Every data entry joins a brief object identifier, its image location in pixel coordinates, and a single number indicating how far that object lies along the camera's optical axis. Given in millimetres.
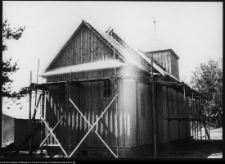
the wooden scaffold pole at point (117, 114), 14082
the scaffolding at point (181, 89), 16994
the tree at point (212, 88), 31812
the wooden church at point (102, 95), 15453
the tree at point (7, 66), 20188
